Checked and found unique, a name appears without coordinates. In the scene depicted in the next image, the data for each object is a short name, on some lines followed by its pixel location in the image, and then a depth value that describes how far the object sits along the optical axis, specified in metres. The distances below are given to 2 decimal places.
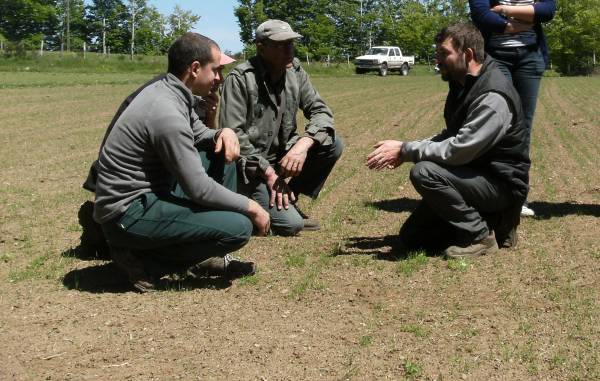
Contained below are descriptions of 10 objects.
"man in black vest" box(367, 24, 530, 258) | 4.90
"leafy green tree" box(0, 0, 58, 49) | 75.62
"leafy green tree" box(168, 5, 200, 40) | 74.18
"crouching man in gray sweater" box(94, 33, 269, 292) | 4.34
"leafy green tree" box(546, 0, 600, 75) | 62.31
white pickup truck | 47.03
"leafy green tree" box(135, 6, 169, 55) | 74.25
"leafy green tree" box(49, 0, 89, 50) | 80.94
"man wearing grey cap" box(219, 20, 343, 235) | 5.73
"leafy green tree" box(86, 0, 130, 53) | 79.25
